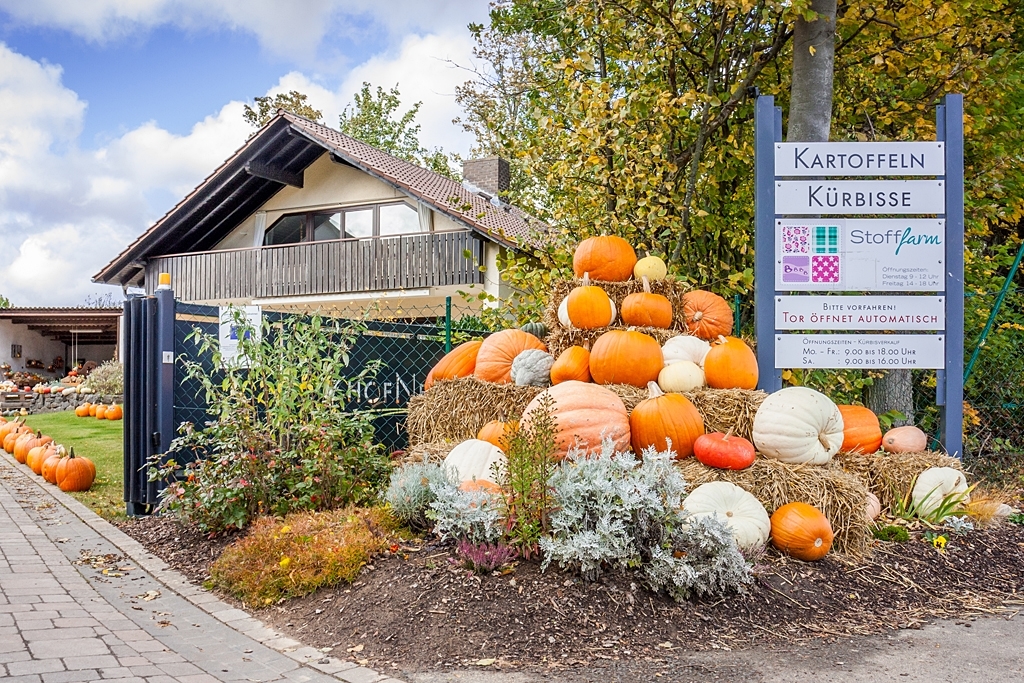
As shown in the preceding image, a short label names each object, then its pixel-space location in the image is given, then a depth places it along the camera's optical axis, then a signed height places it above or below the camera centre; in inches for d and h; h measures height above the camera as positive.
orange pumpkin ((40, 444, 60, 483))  312.8 -53.5
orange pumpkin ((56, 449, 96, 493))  302.2 -53.7
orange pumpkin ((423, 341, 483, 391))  235.3 -8.9
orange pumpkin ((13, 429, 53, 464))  374.6 -53.4
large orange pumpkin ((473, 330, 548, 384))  226.4 -4.8
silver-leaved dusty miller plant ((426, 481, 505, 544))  154.3 -35.4
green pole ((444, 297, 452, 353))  263.7 +1.6
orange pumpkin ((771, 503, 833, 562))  163.2 -40.0
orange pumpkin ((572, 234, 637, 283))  227.1 +21.7
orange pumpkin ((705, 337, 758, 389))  202.2 -7.9
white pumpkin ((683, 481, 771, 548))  162.1 -35.5
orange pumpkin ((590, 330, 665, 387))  200.4 -6.0
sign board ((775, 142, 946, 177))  218.2 +48.4
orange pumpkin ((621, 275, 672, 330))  215.6 +6.7
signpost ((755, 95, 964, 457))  217.2 +21.4
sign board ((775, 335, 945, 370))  217.0 -4.0
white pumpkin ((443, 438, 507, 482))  183.8 -28.8
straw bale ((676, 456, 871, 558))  173.2 -33.5
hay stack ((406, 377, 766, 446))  191.0 -18.5
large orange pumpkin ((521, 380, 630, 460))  178.2 -18.5
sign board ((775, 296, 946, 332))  216.8 +6.6
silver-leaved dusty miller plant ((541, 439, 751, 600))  142.6 -36.3
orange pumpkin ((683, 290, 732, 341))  226.8 +6.0
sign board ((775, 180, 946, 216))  218.1 +37.5
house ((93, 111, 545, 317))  732.7 +109.6
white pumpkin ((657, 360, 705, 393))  200.2 -10.5
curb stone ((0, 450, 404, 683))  125.7 -54.6
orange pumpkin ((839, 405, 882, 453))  207.3 -25.0
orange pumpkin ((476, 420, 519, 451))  185.3 -23.4
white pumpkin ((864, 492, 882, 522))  188.6 -40.3
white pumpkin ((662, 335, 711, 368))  210.1 -3.6
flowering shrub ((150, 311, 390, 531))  201.0 -29.4
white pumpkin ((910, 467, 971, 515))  199.6 -37.7
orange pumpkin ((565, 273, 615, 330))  215.5 +7.2
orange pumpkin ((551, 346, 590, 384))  206.8 -8.2
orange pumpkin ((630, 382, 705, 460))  179.8 -20.1
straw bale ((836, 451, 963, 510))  201.5 -33.6
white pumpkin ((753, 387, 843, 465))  180.4 -20.4
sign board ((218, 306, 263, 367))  218.8 +1.4
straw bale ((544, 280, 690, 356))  216.8 +7.6
